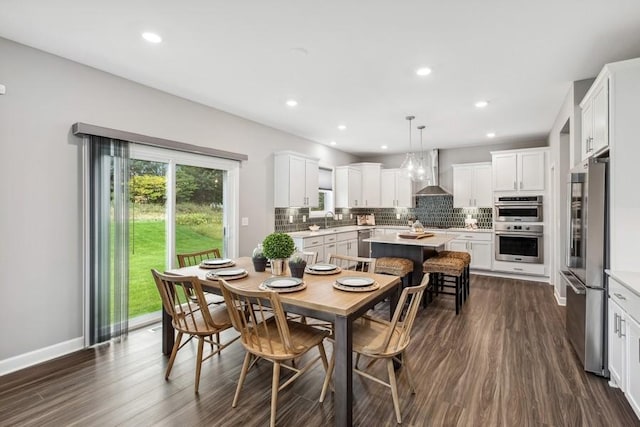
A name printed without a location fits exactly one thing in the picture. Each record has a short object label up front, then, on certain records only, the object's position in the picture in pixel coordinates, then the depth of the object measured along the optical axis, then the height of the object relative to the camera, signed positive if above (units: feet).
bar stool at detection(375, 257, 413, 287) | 13.62 -2.43
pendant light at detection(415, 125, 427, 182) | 15.17 +1.90
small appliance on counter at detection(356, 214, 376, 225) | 26.15 -0.70
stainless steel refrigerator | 8.20 -1.33
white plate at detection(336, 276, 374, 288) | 7.51 -1.71
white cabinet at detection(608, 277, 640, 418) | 6.61 -2.91
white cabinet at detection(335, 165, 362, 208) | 23.49 +1.85
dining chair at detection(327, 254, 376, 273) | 10.03 -1.59
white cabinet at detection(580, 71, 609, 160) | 8.16 +2.64
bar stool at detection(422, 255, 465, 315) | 13.48 -2.46
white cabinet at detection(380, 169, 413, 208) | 24.41 +1.73
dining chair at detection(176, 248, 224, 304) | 10.09 -1.76
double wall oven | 18.60 -1.05
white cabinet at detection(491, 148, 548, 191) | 18.70 +2.55
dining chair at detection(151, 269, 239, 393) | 7.50 -2.79
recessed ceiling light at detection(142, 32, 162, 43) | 8.23 +4.60
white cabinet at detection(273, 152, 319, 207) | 17.29 +1.80
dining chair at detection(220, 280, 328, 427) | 6.32 -2.90
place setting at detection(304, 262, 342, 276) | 9.18 -1.71
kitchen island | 14.25 -1.75
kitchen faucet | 22.67 -0.32
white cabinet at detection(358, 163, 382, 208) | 24.98 +2.34
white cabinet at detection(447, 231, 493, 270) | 20.30 -2.31
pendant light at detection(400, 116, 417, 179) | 15.14 +2.32
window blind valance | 9.66 +2.55
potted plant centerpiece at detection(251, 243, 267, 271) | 9.37 -1.43
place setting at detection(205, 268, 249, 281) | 8.44 -1.71
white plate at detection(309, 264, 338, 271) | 9.34 -1.66
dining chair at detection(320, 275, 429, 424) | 6.63 -2.92
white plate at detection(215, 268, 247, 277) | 8.57 -1.67
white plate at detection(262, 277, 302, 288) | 7.45 -1.71
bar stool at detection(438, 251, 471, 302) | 15.46 -2.32
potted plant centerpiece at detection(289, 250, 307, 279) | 8.30 -1.43
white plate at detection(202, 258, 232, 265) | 10.08 -1.62
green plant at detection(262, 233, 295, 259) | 8.73 -0.95
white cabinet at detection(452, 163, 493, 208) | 21.29 +1.82
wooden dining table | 6.20 -1.97
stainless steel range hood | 22.91 +2.57
